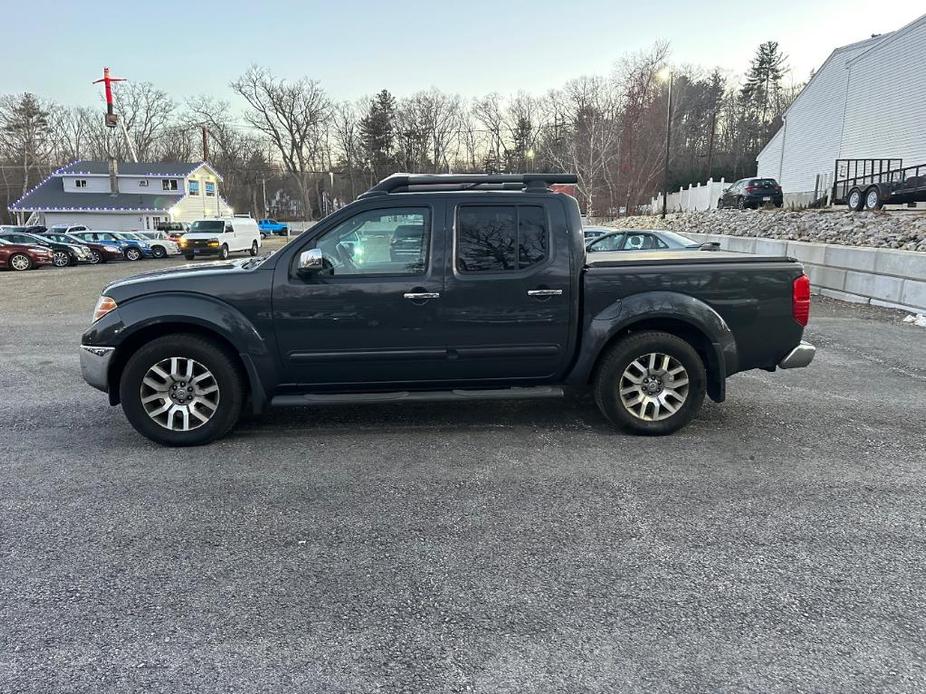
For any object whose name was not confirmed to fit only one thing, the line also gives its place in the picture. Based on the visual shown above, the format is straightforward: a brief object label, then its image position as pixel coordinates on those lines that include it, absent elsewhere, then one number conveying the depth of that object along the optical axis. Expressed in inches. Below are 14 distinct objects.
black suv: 1187.9
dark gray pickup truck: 180.4
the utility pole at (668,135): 1327.5
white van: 1149.1
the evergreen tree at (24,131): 2955.2
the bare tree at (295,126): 3016.7
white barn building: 1080.8
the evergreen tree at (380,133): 3260.3
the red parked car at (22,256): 942.4
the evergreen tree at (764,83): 2962.6
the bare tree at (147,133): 3316.9
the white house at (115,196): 2138.3
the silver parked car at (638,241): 497.0
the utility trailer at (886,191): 666.8
